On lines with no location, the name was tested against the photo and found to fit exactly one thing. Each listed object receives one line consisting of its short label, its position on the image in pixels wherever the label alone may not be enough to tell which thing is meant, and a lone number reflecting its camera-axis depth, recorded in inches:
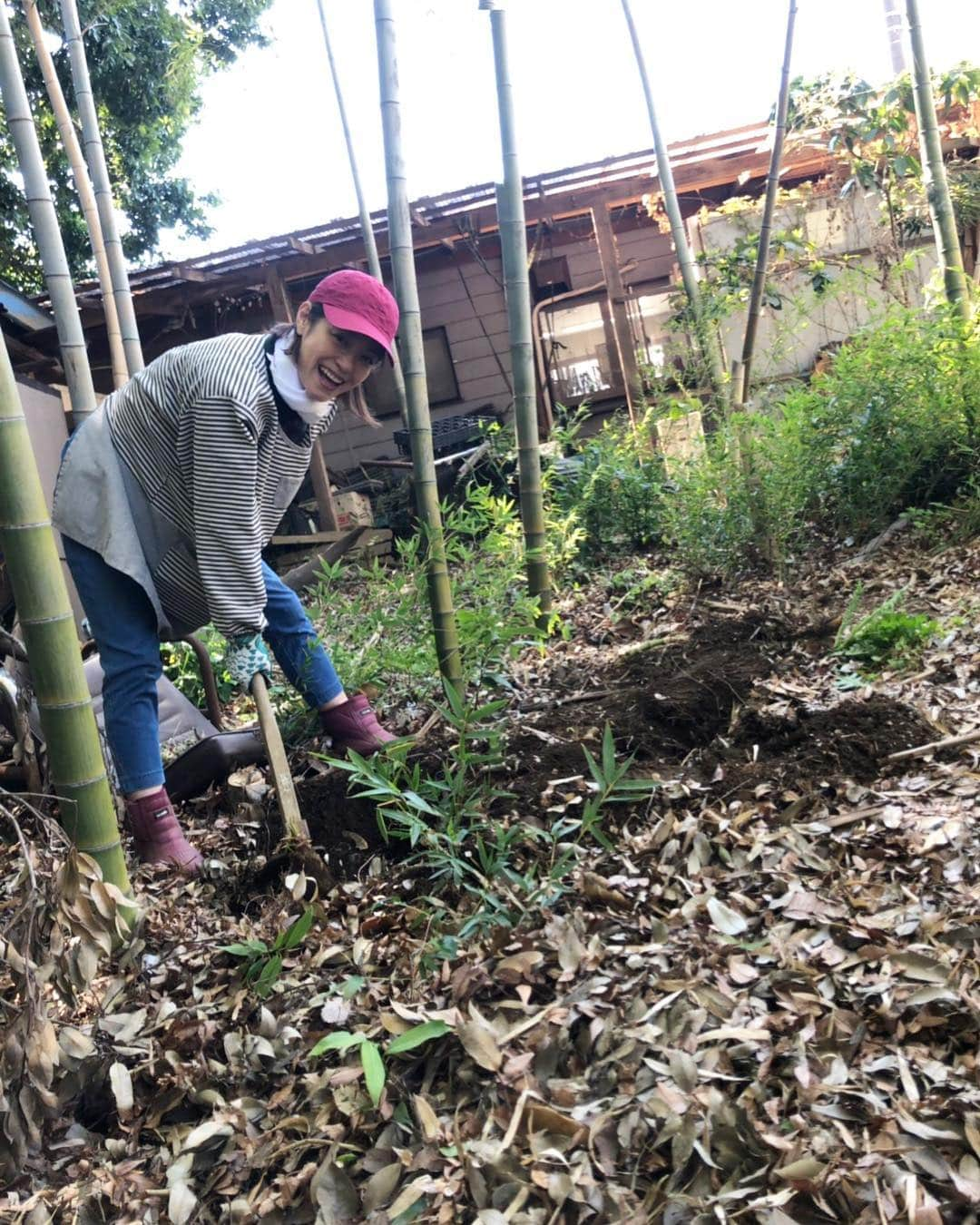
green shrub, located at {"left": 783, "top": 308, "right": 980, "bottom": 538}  159.9
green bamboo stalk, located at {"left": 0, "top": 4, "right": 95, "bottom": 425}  114.4
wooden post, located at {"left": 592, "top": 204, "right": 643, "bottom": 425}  369.1
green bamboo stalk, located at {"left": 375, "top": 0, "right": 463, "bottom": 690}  109.2
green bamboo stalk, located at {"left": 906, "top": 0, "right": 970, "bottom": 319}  183.8
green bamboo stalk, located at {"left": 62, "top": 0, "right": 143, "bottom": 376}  148.3
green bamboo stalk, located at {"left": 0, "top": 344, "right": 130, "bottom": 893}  69.7
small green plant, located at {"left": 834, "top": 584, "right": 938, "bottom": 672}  120.7
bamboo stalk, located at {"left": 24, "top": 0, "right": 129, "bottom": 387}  162.1
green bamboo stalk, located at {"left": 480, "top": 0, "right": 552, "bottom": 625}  135.3
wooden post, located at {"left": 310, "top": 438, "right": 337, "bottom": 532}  363.3
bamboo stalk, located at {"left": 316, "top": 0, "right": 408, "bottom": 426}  300.8
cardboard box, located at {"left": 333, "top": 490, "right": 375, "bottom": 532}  366.9
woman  95.2
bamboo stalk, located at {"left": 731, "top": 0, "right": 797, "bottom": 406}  183.5
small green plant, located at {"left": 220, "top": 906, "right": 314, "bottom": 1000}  76.3
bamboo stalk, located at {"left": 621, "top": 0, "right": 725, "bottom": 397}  191.3
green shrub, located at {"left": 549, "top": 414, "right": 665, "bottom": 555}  205.5
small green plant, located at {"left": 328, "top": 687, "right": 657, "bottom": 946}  78.3
